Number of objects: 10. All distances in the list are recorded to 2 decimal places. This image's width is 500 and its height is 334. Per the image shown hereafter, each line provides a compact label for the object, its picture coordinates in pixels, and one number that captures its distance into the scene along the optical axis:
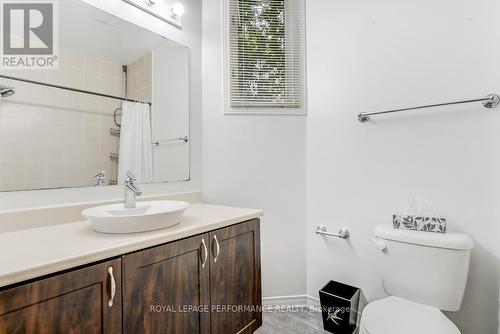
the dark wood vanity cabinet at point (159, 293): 0.75
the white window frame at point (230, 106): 1.93
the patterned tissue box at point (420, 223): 1.36
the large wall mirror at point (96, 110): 1.16
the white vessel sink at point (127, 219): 1.01
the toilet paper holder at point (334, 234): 1.78
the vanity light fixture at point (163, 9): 1.61
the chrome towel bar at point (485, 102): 1.30
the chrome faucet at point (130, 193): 1.29
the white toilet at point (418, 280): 1.13
